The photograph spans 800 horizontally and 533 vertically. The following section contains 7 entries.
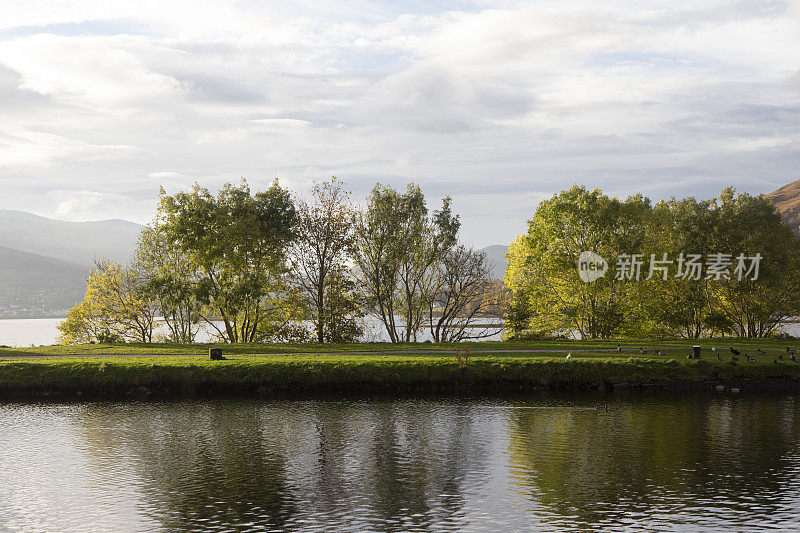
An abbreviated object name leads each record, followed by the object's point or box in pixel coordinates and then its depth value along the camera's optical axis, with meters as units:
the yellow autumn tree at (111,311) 66.19
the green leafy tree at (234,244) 64.12
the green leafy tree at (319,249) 66.44
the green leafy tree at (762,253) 72.81
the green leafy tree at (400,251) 68.94
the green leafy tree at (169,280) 63.03
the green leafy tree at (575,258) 69.06
